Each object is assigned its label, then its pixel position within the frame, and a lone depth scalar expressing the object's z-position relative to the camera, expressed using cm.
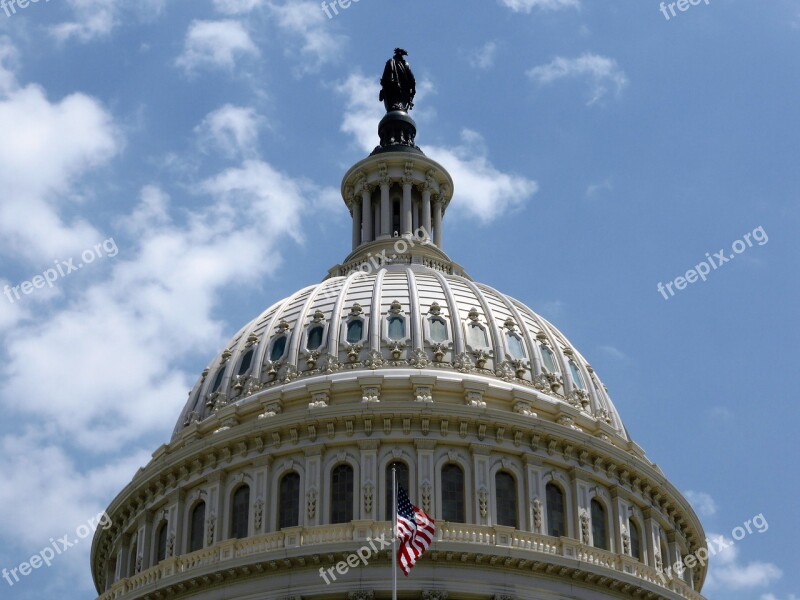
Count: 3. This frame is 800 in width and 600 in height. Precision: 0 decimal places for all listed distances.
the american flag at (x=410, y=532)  5947
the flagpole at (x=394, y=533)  5587
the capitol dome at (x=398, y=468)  6631
